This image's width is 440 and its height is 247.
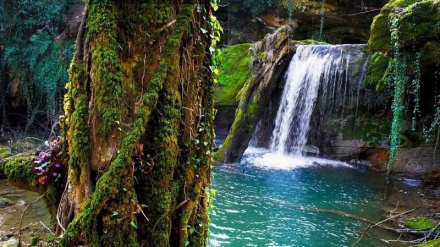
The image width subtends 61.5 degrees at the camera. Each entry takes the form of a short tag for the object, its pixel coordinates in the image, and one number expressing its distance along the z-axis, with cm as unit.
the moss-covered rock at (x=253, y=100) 995
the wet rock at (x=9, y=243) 421
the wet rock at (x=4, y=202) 647
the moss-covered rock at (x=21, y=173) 221
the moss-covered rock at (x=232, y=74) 1350
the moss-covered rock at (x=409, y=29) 675
